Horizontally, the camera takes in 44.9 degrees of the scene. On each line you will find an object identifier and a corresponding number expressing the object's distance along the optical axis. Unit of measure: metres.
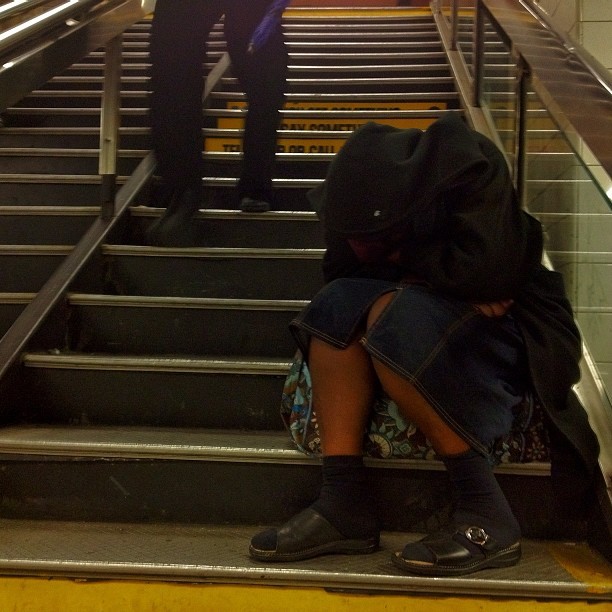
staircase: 1.28
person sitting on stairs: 1.27
